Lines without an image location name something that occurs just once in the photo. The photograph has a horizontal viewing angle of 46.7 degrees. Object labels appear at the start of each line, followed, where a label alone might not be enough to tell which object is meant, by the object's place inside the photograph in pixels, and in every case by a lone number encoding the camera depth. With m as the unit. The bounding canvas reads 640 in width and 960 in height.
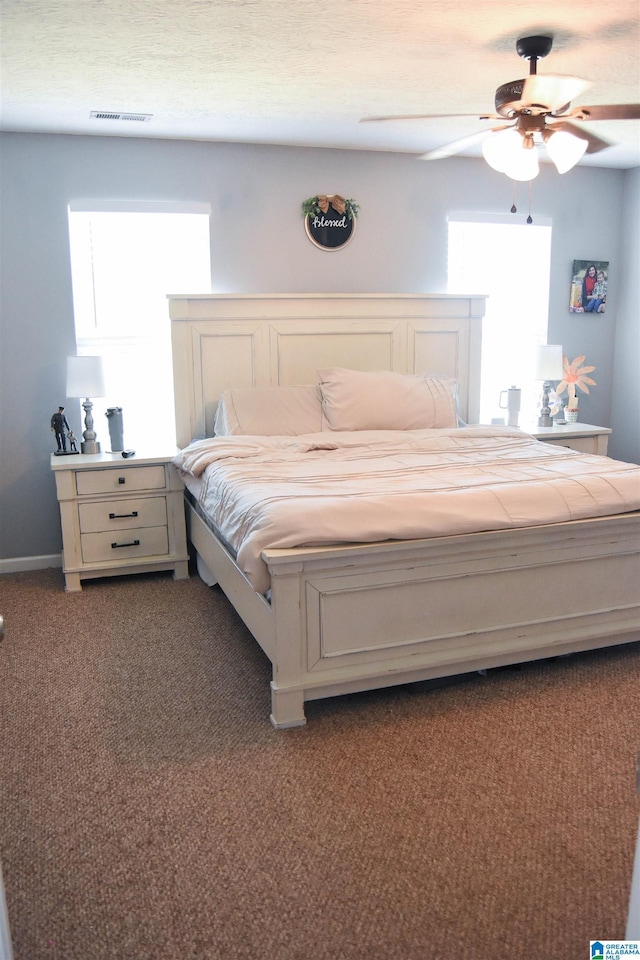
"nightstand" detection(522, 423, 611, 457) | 4.57
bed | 2.43
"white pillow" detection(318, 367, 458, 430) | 4.03
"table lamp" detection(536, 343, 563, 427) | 4.61
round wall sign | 4.39
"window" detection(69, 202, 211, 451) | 4.13
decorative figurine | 3.97
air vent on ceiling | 3.62
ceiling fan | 2.43
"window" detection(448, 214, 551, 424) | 4.84
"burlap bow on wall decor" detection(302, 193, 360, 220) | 4.38
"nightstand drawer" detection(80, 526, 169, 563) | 3.86
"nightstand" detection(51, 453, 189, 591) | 3.80
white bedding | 2.45
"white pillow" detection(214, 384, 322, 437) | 3.98
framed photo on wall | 5.12
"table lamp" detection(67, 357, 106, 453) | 3.88
